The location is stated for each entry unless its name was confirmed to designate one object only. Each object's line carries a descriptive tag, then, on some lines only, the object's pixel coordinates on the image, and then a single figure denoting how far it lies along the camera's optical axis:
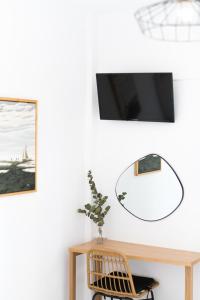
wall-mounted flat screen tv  3.62
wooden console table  3.32
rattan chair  3.39
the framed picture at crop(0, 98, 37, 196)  3.12
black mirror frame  3.68
